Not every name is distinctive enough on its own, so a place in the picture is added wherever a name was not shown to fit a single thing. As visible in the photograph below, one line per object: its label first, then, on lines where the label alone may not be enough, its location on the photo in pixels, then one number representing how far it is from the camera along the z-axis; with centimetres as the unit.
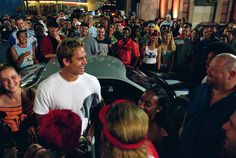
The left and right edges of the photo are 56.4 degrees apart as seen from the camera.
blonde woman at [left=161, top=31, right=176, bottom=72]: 588
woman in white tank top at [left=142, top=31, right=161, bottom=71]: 565
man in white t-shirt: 227
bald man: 228
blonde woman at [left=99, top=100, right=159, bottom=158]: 131
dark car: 351
